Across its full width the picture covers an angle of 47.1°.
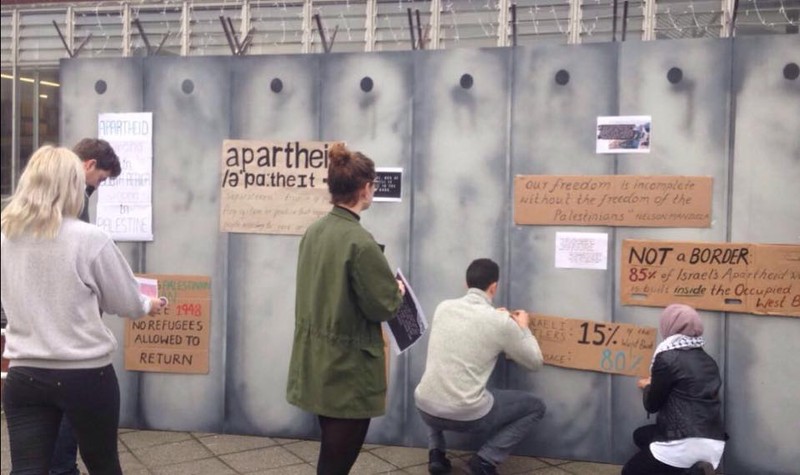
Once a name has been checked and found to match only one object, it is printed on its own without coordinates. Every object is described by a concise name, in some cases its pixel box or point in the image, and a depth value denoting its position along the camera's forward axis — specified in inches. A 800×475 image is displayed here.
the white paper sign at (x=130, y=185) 228.4
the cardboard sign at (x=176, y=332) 226.8
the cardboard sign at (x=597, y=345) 199.3
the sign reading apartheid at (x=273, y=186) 219.1
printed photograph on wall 197.3
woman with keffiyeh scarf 174.7
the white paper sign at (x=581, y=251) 201.5
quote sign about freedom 194.4
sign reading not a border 189.6
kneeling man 189.5
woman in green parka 141.5
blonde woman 131.3
